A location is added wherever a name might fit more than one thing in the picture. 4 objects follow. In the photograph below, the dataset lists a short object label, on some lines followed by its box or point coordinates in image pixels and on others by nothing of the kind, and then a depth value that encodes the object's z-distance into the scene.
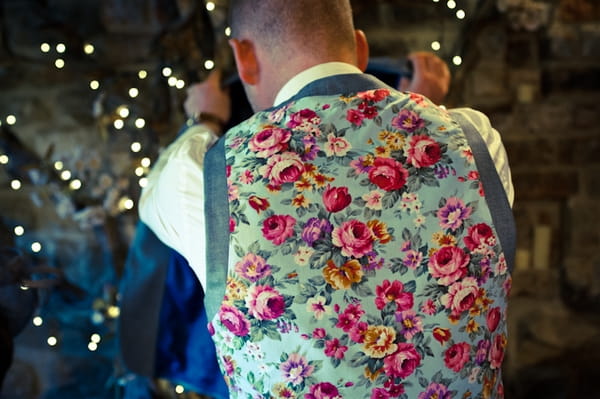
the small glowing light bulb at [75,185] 1.94
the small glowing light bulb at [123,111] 1.89
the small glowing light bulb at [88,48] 2.01
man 1.03
